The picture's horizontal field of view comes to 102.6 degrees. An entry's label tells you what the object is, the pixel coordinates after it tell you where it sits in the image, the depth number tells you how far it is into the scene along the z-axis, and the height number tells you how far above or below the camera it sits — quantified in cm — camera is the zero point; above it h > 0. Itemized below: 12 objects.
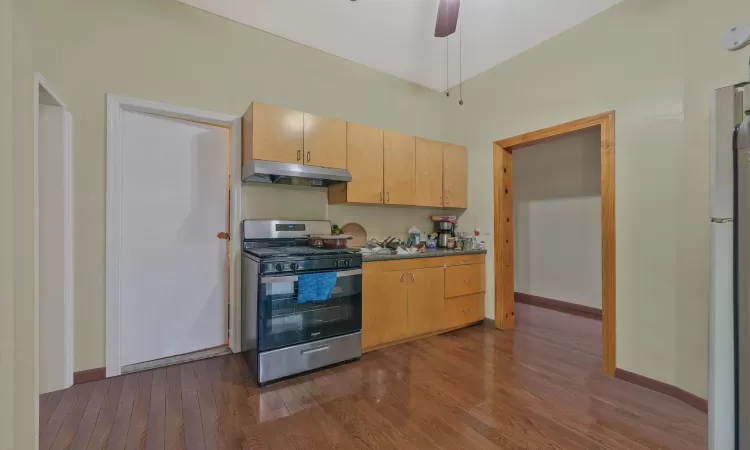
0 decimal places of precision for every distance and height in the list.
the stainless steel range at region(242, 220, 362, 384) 215 -62
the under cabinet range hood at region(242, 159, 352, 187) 232 +42
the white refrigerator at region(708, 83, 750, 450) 87 -14
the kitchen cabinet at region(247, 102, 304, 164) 239 +75
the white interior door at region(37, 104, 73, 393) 197 -20
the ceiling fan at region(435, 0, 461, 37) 200 +146
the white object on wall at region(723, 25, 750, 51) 87 +56
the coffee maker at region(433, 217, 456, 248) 367 -6
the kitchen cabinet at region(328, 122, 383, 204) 287 +57
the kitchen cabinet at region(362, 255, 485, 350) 269 -71
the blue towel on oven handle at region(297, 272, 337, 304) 225 -47
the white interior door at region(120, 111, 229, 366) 235 -10
